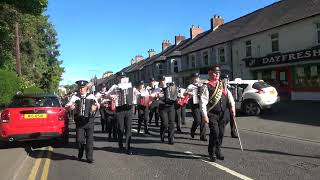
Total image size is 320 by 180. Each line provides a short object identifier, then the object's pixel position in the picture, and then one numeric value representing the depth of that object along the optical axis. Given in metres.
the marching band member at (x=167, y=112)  6.92
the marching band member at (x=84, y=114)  5.54
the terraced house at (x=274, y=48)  15.28
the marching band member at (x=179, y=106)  8.45
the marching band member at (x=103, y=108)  8.52
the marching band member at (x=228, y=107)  5.51
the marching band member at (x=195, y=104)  7.29
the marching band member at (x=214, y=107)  5.29
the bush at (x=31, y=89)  17.45
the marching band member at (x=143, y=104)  7.97
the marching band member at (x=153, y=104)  8.18
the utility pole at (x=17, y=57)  18.04
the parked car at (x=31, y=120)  6.74
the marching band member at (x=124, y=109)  6.21
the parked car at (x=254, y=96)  11.04
